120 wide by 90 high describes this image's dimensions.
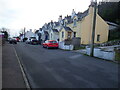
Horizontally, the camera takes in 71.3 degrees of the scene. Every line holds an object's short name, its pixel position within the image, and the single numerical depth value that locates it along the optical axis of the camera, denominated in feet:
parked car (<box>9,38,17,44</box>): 81.12
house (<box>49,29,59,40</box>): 84.44
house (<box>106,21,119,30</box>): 74.11
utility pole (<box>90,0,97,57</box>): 30.30
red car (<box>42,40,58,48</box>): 49.65
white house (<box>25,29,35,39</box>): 189.88
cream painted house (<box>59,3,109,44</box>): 58.55
